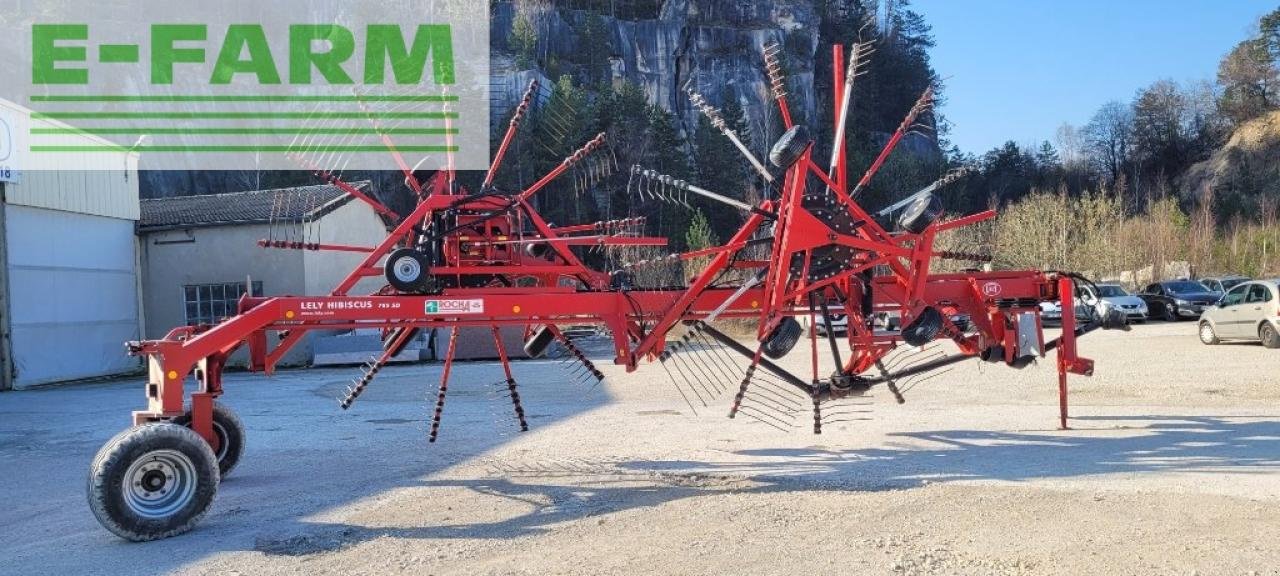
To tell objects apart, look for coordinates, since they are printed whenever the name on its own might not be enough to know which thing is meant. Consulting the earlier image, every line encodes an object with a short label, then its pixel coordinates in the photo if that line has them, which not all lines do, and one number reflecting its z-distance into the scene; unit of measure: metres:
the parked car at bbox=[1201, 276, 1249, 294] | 36.16
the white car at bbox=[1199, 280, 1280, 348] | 19.80
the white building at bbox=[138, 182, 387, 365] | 26.33
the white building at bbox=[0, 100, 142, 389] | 21.92
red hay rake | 7.29
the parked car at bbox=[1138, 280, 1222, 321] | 34.12
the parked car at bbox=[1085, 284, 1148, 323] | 32.38
